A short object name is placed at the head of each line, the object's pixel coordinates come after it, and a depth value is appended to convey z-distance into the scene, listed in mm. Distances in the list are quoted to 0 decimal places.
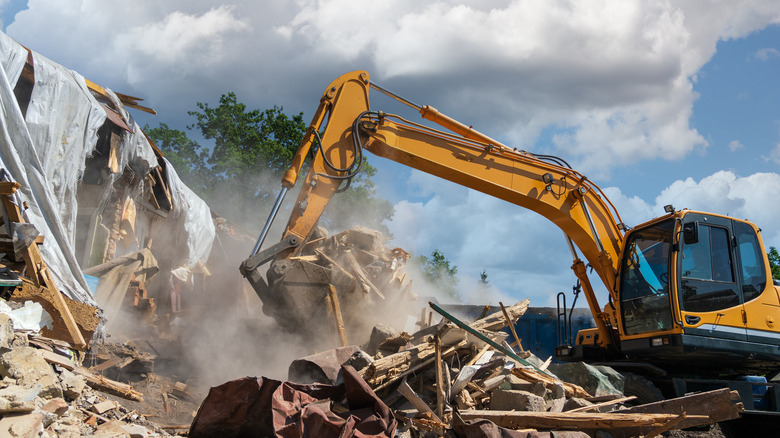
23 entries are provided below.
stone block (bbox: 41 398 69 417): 4210
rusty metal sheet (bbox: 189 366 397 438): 4796
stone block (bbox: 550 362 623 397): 6734
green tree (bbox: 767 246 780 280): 21234
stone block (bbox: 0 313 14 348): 4508
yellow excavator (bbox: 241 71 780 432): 6855
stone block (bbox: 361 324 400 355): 7129
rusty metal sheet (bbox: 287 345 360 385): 6020
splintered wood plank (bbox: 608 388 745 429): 5668
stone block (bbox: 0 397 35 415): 3703
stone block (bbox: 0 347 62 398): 4293
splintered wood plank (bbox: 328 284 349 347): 7834
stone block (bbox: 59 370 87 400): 4793
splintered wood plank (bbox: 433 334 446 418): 5406
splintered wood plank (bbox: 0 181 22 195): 6266
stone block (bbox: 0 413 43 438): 3568
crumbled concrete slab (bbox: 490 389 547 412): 5261
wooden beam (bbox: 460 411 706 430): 4996
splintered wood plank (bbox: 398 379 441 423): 5211
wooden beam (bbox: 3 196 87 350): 6430
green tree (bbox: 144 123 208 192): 28625
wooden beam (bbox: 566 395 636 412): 5535
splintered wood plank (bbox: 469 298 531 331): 7438
